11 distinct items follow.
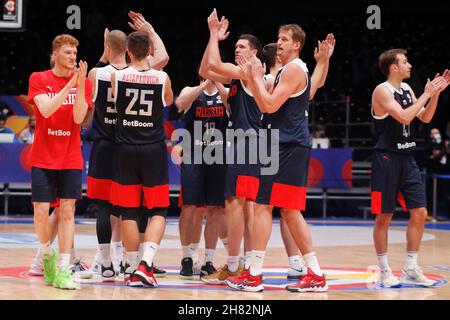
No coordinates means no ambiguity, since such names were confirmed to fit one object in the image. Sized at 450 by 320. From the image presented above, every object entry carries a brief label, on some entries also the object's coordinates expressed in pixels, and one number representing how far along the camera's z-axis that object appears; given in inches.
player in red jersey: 528.4
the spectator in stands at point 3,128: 1214.3
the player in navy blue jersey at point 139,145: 530.0
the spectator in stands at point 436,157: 1293.1
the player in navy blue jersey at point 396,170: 562.6
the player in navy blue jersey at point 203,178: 599.5
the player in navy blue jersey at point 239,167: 555.2
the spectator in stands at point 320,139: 1293.1
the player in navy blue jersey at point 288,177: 509.7
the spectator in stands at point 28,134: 1208.8
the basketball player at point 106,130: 565.6
